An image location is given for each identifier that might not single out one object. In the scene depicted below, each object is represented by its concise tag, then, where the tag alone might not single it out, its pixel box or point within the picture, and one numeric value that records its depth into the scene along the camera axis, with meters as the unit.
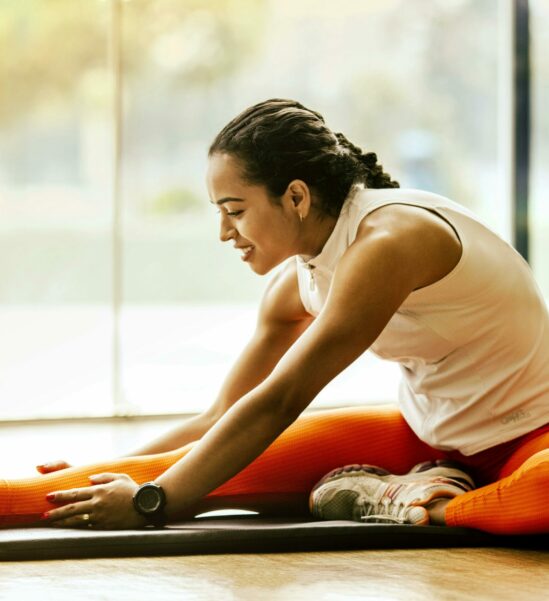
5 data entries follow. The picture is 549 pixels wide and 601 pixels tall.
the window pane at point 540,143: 7.68
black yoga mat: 3.09
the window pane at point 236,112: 7.05
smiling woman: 3.07
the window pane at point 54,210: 6.73
